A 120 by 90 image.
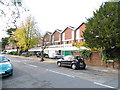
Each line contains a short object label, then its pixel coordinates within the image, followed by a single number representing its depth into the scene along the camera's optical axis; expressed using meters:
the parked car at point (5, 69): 6.95
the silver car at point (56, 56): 25.57
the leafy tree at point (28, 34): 33.19
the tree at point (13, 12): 10.26
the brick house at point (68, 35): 32.77
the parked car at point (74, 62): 11.80
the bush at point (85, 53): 15.30
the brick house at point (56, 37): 37.09
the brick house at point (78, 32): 30.08
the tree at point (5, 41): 62.09
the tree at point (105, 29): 10.67
